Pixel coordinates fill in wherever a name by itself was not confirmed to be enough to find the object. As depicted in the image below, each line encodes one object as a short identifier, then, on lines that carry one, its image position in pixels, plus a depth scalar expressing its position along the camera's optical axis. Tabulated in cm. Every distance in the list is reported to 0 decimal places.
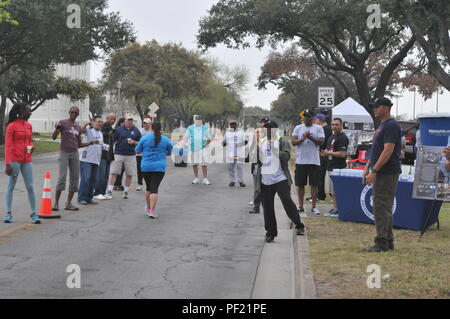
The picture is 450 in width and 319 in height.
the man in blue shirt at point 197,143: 2036
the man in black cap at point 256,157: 1092
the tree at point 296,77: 5675
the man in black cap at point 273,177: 1022
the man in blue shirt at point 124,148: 1573
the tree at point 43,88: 5148
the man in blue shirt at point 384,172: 895
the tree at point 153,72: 6341
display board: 1027
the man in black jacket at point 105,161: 1522
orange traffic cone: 1183
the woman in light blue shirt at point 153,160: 1247
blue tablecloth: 1116
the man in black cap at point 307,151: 1284
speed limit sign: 2181
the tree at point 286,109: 6852
